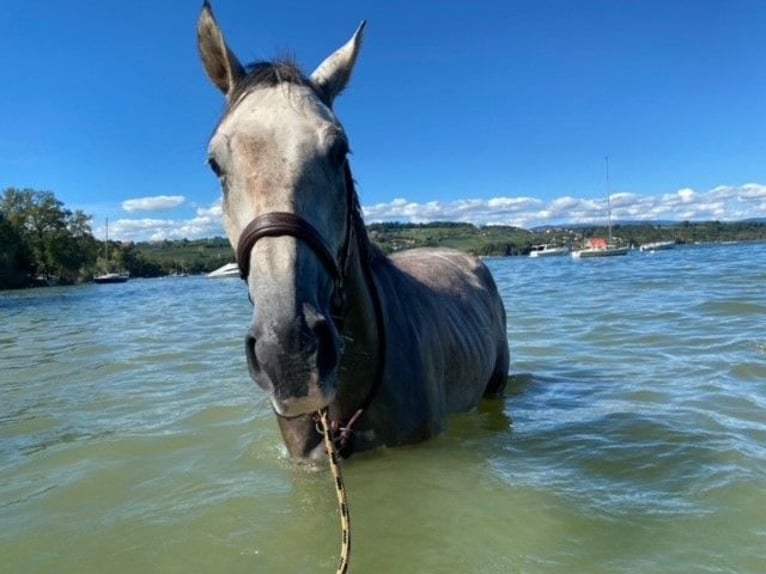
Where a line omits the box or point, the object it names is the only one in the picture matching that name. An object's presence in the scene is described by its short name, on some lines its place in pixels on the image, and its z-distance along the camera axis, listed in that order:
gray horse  2.12
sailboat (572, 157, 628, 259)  68.12
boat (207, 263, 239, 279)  71.65
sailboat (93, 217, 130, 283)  84.94
